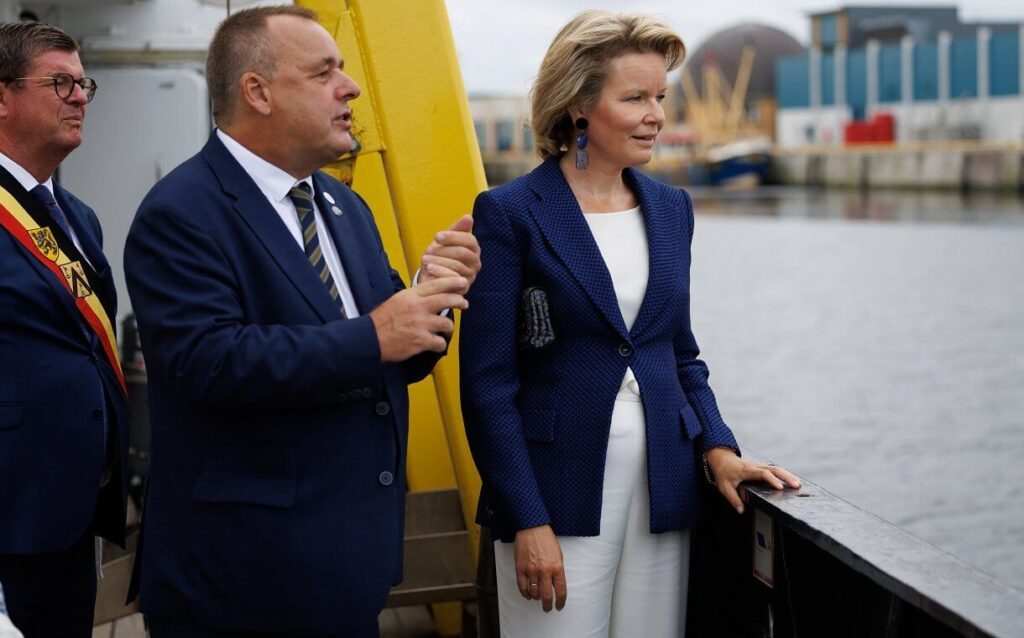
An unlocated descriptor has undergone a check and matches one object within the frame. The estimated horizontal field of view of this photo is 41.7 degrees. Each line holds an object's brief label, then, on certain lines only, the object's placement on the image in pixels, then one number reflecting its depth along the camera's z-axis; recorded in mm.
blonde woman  2799
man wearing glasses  2838
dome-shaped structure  88375
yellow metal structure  4145
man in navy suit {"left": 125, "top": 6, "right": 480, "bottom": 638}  2318
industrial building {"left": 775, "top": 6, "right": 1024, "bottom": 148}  54250
